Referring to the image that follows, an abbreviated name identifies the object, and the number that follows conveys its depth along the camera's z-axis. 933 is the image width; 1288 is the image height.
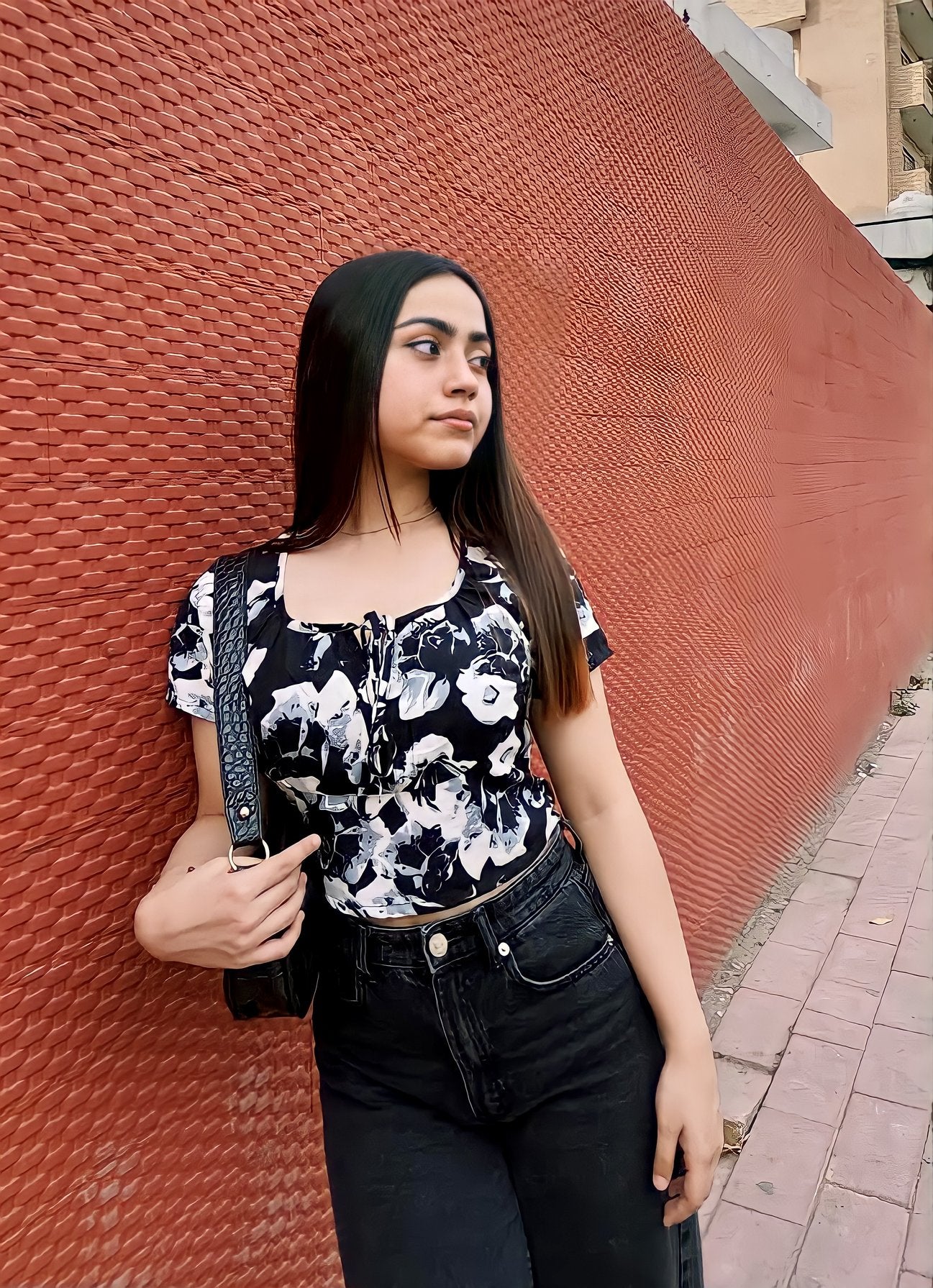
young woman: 1.07
